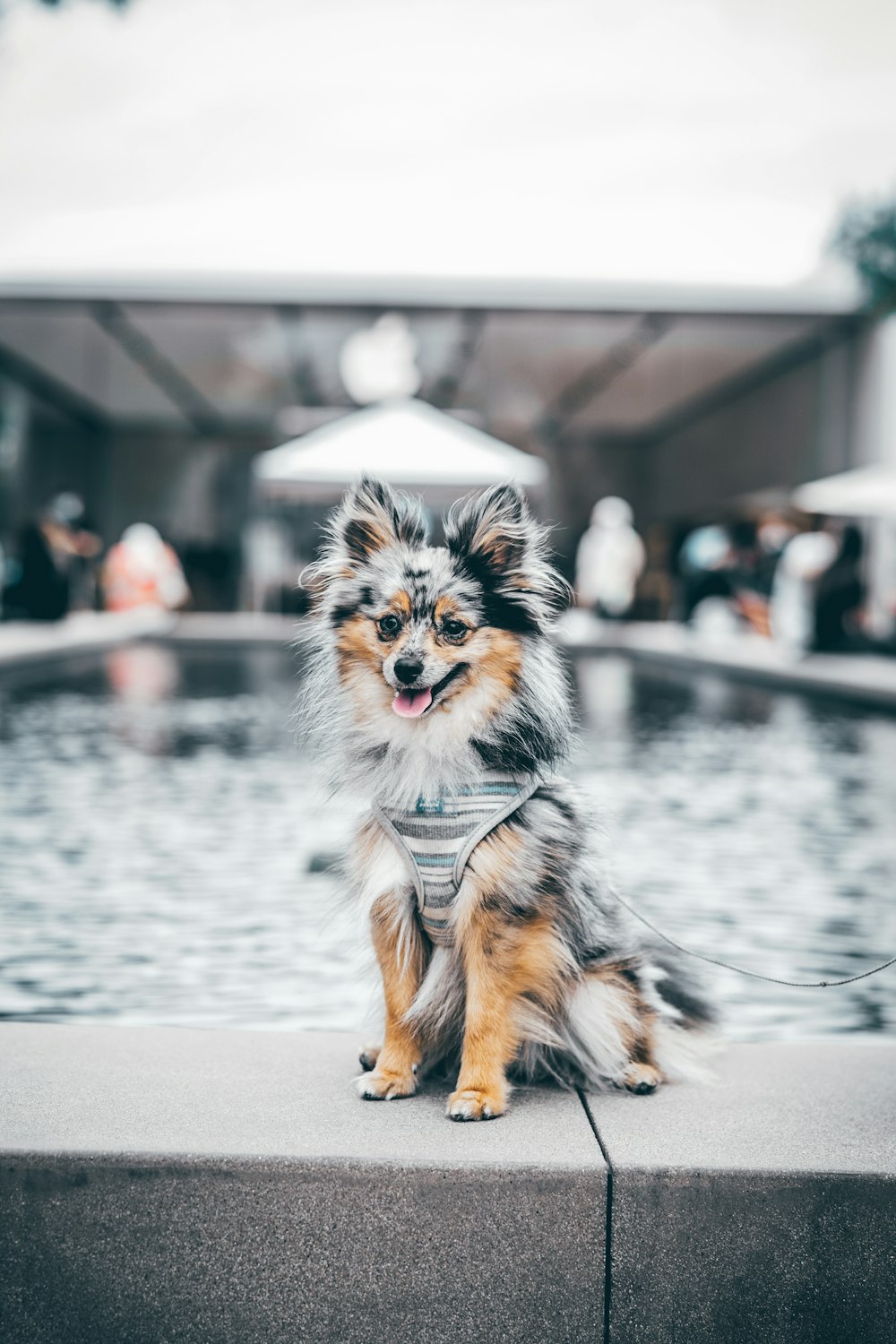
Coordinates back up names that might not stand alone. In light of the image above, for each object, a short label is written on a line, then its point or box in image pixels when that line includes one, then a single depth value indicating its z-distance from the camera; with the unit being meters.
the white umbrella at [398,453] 17.06
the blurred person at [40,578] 22.91
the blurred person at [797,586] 21.56
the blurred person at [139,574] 29.14
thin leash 2.77
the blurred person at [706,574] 28.23
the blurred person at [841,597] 19.48
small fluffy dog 2.61
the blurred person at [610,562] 29.73
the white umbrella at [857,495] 19.62
